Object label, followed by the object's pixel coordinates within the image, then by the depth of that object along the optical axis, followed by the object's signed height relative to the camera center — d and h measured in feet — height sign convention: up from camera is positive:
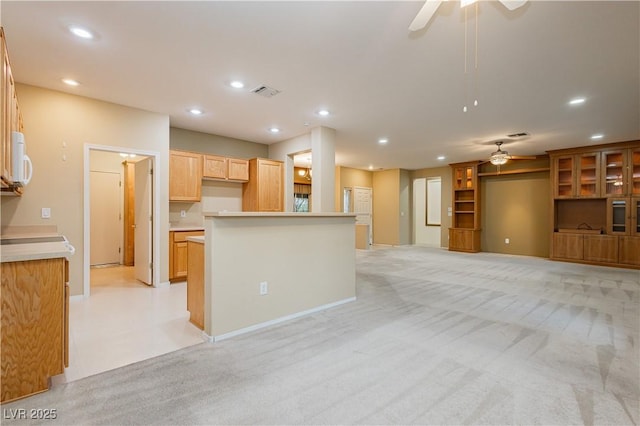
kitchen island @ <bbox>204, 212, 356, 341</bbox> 9.00 -1.93
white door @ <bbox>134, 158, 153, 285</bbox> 15.66 -0.61
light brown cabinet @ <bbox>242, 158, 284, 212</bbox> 20.04 +1.60
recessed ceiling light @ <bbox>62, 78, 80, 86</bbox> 11.71 +5.03
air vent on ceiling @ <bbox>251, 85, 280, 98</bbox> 12.53 +5.05
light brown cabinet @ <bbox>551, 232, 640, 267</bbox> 20.81 -2.62
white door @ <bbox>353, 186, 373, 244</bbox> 34.53 +0.78
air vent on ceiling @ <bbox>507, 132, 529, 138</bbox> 19.12 +4.97
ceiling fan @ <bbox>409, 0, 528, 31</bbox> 6.17 +4.25
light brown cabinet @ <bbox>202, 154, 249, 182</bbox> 18.40 +2.70
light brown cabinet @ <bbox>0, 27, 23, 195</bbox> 6.54 +2.24
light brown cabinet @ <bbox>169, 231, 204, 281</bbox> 16.07 -2.37
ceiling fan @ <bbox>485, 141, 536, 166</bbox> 21.48 +3.91
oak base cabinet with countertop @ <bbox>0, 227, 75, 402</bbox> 5.97 -2.23
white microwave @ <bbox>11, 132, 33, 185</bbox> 7.76 +1.38
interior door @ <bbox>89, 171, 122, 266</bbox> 21.27 -0.56
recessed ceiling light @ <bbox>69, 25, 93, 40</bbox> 8.46 +5.05
